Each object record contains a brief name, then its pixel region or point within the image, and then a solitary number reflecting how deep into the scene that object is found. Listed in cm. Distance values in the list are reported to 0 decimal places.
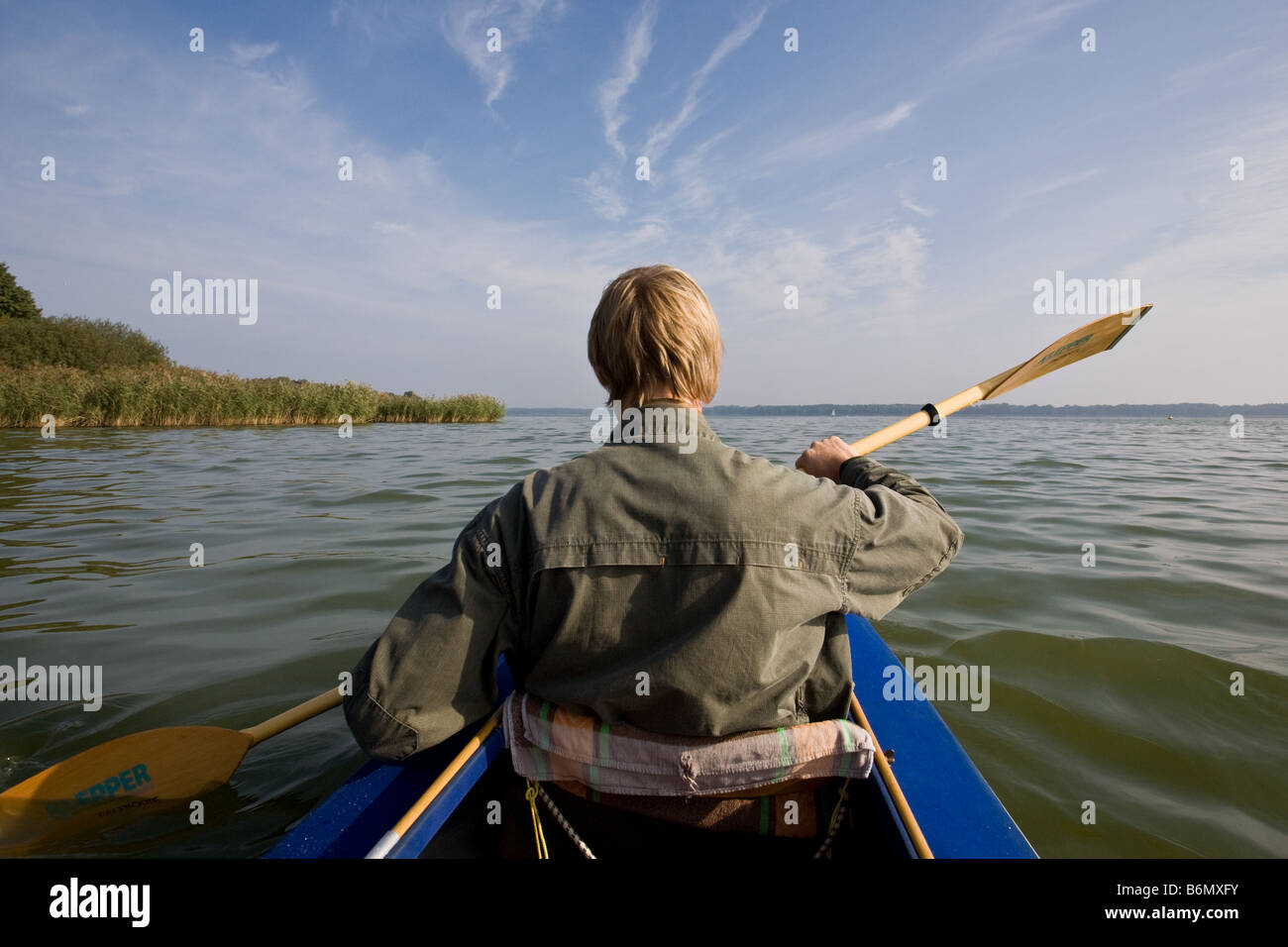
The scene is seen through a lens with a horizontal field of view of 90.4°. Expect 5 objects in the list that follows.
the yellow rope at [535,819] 171
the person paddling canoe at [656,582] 135
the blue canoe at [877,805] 154
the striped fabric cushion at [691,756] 145
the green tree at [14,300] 3491
